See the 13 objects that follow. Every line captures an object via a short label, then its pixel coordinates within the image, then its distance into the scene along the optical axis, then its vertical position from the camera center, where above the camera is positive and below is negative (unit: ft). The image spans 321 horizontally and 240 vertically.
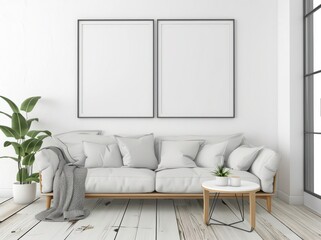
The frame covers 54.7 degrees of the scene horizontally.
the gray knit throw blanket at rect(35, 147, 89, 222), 10.16 -2.48
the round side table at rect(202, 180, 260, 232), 8.73 -1.91
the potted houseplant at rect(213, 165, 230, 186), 9.20 -1.61
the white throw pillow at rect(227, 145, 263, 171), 11.21 -1.31
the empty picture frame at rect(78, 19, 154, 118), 13.69 +2.37
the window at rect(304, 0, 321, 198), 11.33 +0.96
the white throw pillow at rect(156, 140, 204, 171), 11.91 -1.22
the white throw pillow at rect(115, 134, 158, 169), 11.94 -1.14
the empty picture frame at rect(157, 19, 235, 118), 13.70 +2.42
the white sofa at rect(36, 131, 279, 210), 10.59 -1.98
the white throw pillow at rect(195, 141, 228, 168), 12.03 -1.30
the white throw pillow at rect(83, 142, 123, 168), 11.91 -1.28
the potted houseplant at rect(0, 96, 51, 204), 12.05 -1.10
